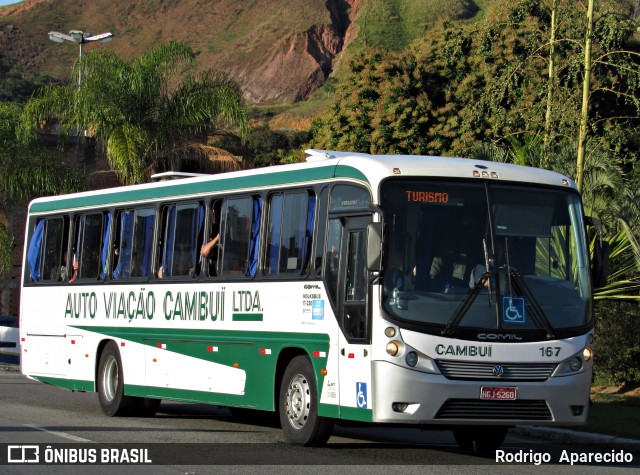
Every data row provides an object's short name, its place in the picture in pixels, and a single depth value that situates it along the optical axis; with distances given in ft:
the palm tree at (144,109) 98.32
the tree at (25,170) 107.14
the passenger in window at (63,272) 61.87
